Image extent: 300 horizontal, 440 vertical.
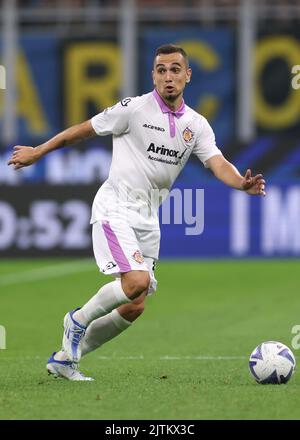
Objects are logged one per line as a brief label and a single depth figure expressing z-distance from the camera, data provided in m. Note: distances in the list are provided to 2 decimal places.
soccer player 15.69
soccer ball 15.24
